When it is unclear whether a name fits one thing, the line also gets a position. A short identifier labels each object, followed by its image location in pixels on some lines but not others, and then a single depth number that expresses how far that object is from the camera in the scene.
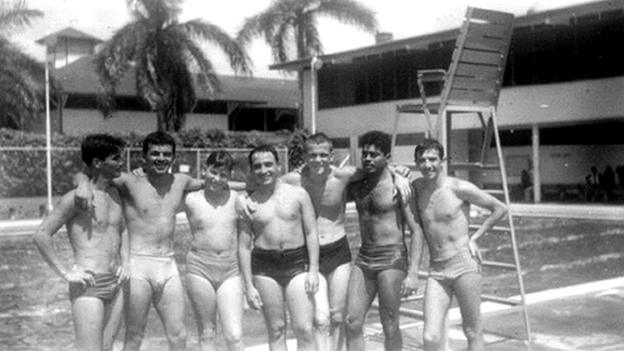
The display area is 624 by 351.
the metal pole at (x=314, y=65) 31.56
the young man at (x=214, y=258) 5.66
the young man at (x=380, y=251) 6.05
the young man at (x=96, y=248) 5.19
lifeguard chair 7.32
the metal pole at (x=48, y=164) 24.14
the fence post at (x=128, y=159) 25.47
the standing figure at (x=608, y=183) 28.83
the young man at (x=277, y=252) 5.74
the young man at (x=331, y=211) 6.05
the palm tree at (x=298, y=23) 38.56
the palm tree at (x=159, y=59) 33.38
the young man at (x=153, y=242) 5.63
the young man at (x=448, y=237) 6.00
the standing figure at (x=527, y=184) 30.63
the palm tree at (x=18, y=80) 30.25
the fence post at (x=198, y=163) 26.41
